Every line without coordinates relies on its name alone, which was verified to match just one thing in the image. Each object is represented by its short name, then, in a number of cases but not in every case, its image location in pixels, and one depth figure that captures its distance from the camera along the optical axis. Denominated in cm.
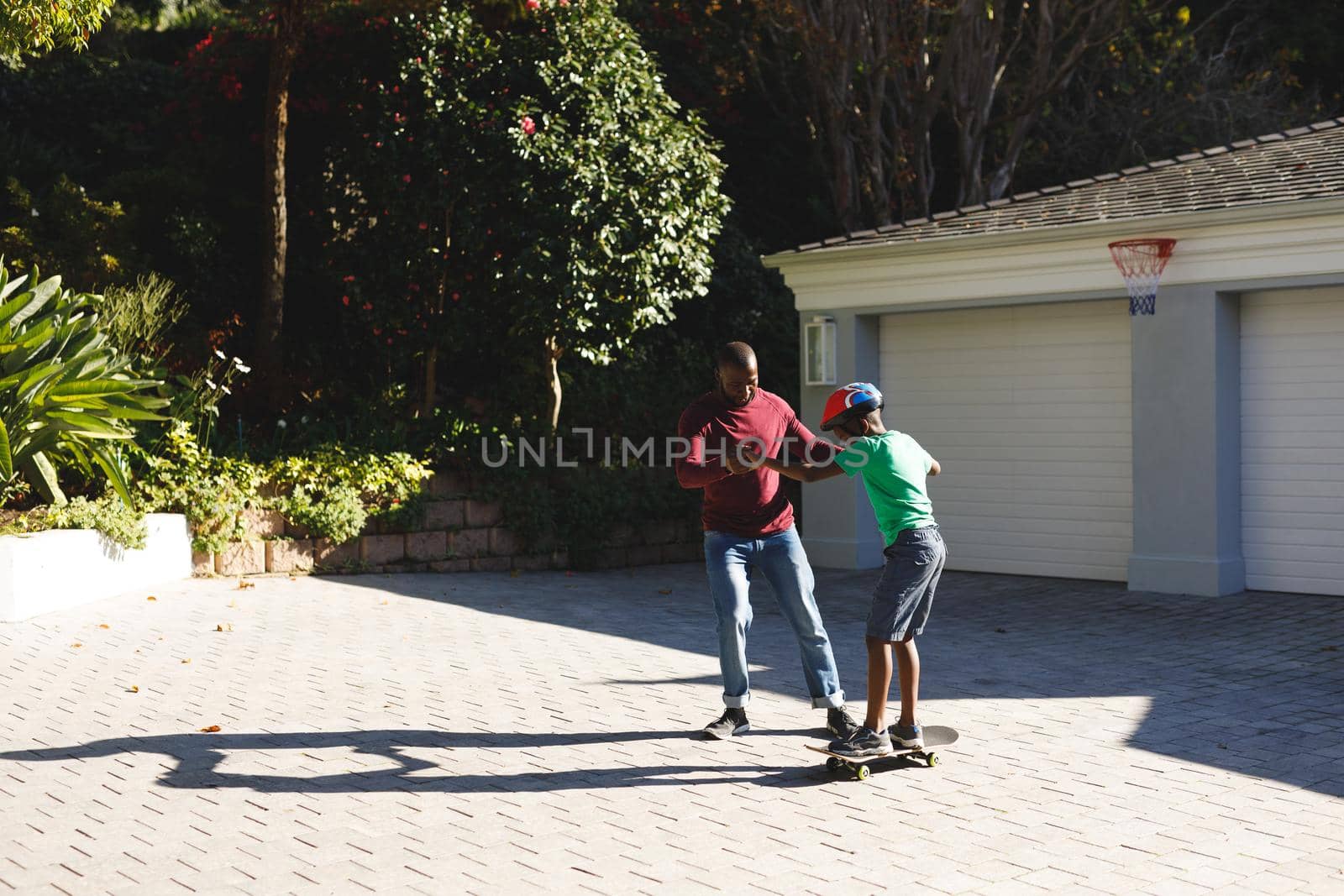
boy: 592
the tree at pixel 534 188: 1352
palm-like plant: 1050
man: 635
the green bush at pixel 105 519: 1066
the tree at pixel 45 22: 1010
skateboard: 589
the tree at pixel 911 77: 1866
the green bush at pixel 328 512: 1227
